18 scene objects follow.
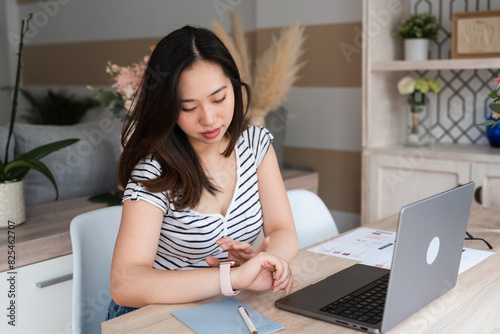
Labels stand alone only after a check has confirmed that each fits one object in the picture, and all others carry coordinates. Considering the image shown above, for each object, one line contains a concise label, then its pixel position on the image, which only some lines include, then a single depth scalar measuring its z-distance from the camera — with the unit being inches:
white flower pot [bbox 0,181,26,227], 76.2
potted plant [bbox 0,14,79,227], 76.4
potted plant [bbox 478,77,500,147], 114.5
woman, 47.4
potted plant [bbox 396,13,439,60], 116.9
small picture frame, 109.0
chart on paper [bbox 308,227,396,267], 59.3
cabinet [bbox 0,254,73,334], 71.2
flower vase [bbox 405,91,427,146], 120.1
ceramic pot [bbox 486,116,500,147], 114.4
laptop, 38.7
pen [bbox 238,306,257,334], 40.1
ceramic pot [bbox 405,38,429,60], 117.6
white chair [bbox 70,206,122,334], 59.2
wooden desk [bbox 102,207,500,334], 41.6
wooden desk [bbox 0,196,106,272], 72.1
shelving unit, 108.8
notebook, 41.3
